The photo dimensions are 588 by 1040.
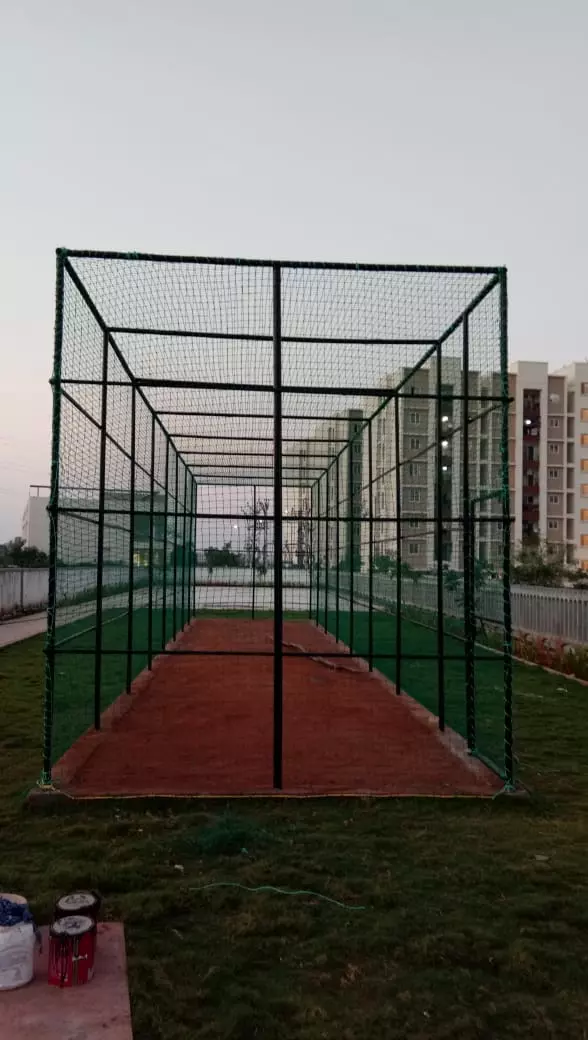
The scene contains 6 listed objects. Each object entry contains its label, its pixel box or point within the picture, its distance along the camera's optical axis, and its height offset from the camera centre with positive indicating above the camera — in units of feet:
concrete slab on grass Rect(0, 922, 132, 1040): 7.66 -5.10
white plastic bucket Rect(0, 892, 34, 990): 8.40 -4.76
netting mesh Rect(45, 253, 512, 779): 17.12 +4.42
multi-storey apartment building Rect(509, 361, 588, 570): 192.75 +24.05
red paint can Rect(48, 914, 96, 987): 8.52 -4.77
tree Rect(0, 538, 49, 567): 88.38 -2.59
